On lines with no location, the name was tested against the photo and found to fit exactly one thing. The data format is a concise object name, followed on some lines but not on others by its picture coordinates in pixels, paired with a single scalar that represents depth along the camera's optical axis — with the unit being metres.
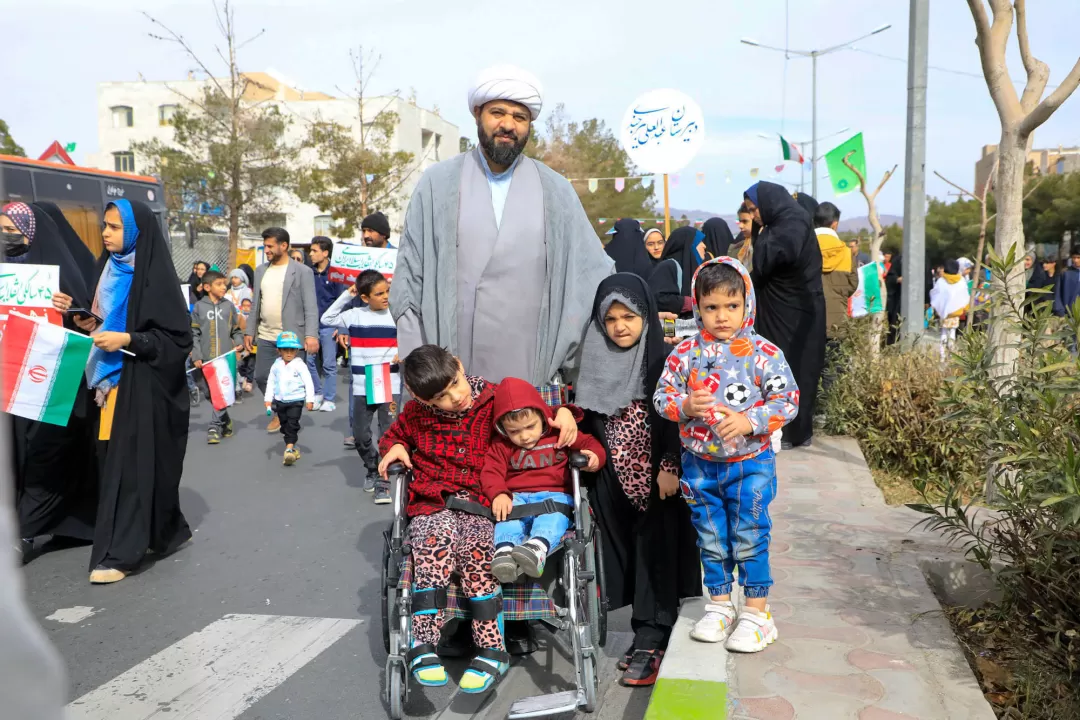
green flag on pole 13.55
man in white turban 4.19
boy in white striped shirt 7.67
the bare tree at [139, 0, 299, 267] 29.14
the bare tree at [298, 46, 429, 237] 31.88
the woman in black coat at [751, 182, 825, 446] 7.26
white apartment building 52.28
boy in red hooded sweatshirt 3.79
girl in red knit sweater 3.63
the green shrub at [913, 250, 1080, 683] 3.17
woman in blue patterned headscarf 5.64
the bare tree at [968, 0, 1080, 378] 5.16
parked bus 12.92
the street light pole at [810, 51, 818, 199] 33.34
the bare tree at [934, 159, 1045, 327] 8.82
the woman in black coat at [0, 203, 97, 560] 6.17
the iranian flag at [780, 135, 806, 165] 17.33
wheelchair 3.43
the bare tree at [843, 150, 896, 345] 13.41
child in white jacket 8.78
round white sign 11.79
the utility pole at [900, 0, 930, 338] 8.64
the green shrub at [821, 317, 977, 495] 6.87
